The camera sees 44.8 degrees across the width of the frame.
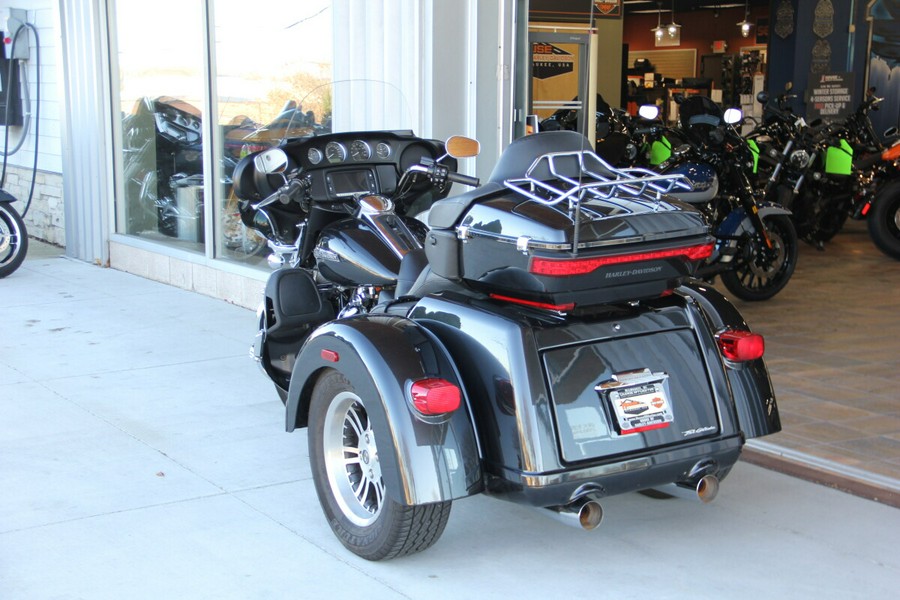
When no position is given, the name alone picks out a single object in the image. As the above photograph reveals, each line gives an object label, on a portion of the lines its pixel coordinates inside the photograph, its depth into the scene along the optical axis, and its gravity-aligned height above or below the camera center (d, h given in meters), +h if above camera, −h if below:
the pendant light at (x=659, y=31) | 23.32 +1.72
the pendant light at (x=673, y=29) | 22.81 +1.73
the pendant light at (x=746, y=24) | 21.88 +1.75
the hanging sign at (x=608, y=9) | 15.49 +1.47
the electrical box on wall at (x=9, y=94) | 11.41 +0.17
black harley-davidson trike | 3.23 -0.78
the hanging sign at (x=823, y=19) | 16.14 +1.37
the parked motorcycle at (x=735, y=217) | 7.91 -0.77
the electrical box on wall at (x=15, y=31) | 11.20 +0.80
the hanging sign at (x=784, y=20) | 17.36 +1.46
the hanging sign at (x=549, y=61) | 9.51 +0.44
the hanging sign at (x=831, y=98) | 15.62 +0.21
